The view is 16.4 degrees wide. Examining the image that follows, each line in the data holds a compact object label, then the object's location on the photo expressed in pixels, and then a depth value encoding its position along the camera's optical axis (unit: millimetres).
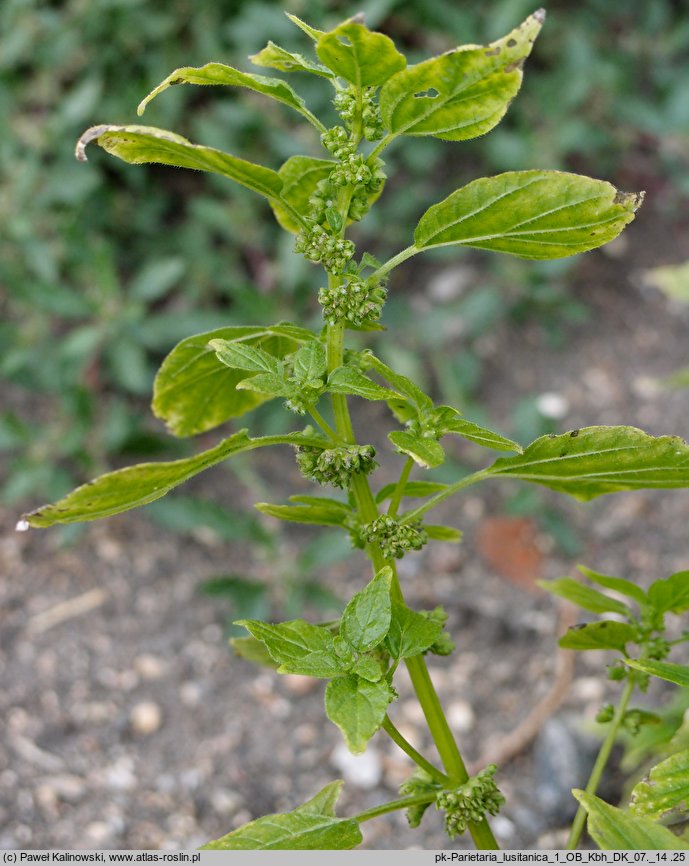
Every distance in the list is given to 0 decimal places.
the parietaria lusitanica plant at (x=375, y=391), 323
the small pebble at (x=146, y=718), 500
